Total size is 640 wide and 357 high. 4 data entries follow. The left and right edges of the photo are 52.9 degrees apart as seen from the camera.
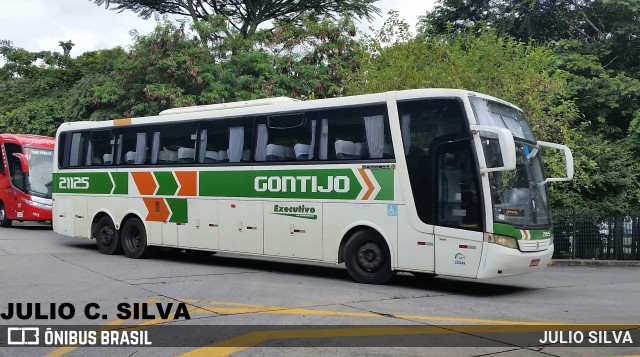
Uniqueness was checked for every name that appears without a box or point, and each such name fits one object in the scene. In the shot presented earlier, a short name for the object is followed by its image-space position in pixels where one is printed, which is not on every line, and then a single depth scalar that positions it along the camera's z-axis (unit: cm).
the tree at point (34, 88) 3231
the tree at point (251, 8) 3008
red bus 2325
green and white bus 1010
